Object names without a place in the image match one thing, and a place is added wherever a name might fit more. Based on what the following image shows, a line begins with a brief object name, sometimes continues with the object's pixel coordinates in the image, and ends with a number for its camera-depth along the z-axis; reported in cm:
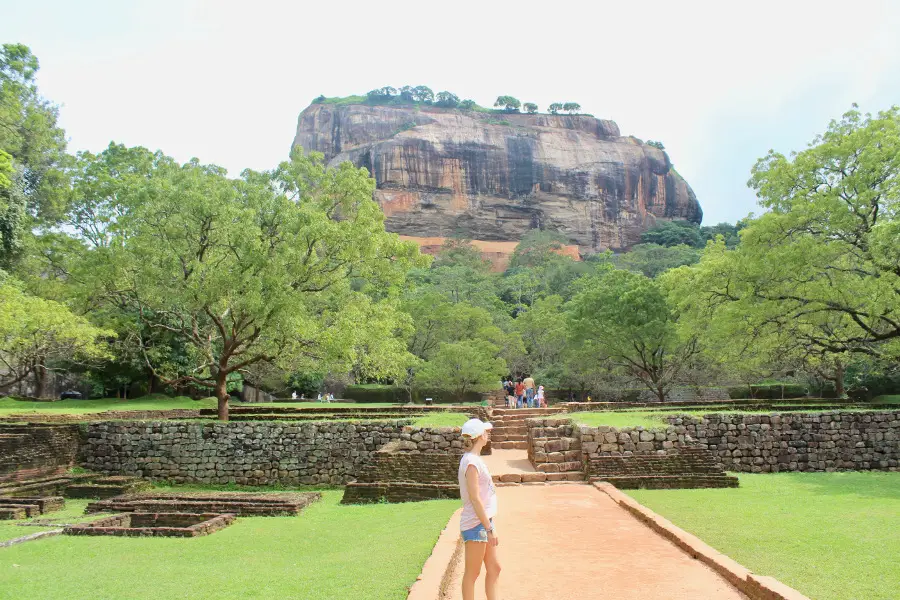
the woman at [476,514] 429
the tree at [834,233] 1570
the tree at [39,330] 1803
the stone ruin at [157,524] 895
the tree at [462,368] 3005
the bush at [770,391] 3284
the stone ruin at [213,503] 1070
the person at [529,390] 2779
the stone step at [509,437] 1688
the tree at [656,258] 6519
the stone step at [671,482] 1104
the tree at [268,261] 1675
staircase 1648
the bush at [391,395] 3319
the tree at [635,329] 2723
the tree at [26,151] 2314
